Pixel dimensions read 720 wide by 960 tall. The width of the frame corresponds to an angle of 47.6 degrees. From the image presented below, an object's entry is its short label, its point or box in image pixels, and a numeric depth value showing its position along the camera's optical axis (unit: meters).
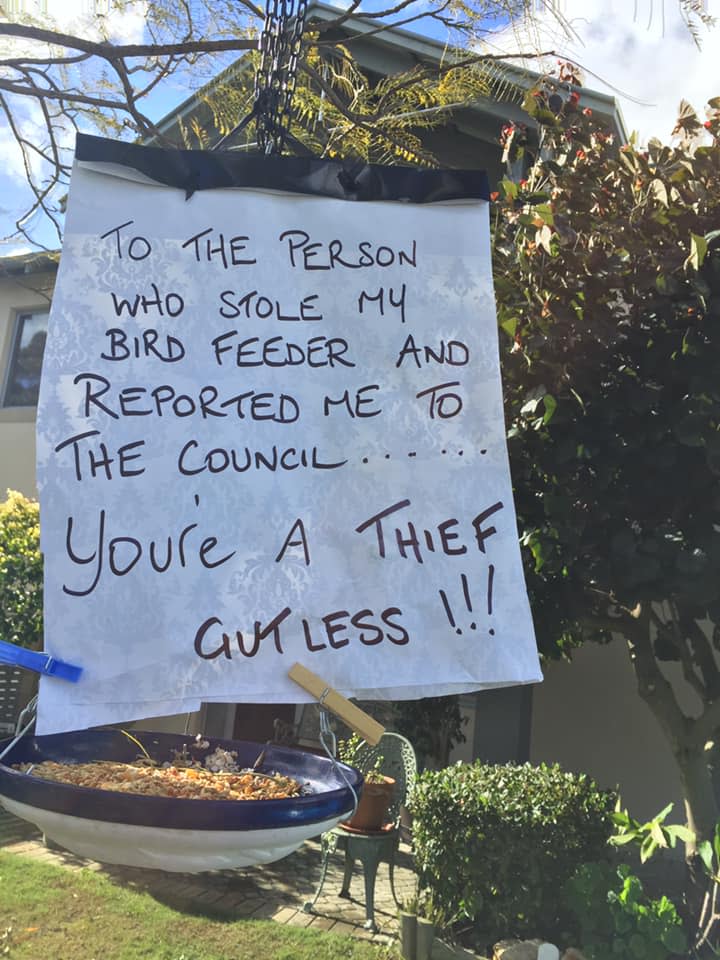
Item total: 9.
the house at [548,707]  6.42
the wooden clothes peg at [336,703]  1.34
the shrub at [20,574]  6.41
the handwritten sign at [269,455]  1.37
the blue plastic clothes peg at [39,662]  1.22
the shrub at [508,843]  4.17
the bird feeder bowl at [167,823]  1.15
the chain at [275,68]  1.82
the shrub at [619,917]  3.46
